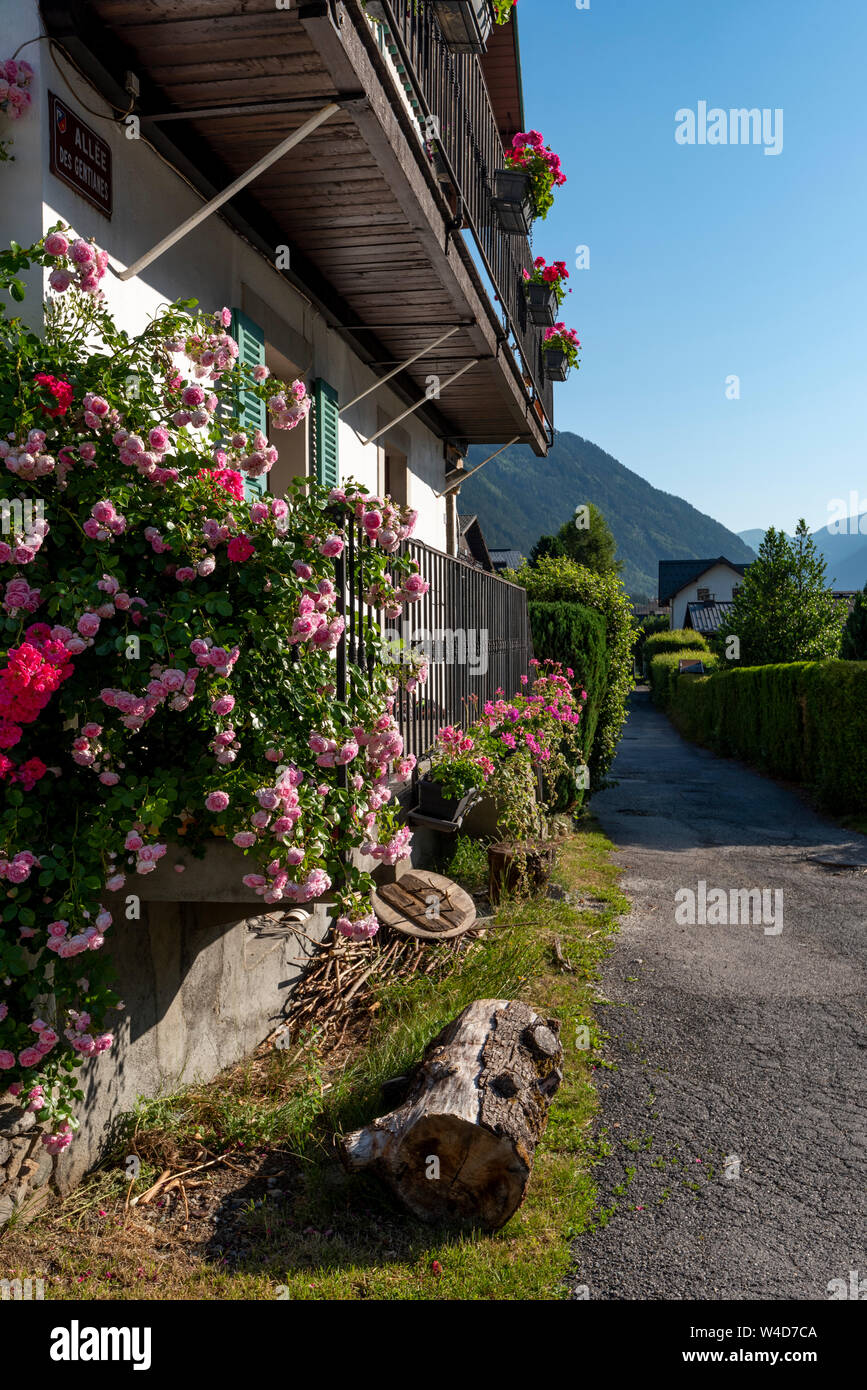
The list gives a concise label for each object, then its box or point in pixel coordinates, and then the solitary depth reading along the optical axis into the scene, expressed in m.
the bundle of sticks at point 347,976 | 5.30
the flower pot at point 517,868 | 7.63
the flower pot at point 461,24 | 6.14
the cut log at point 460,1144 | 3.49
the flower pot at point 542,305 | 10.20
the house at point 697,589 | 68.94
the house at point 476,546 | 38.72
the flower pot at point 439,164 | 6.31
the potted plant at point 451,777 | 6.63
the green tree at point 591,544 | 55.43
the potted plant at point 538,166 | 9.05
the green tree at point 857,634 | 18.11
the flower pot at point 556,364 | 11.55
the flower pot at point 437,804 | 6.68
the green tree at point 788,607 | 23.23
